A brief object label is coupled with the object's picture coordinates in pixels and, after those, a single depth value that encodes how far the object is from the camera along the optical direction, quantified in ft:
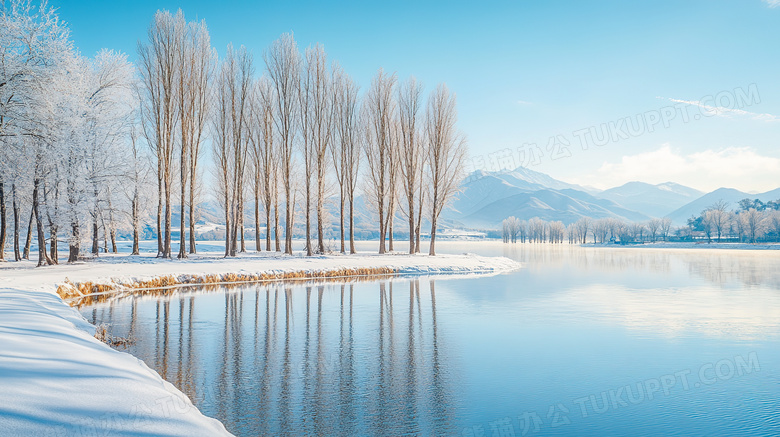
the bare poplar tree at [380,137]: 131.44
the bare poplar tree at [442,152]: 136.98
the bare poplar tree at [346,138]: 127.54
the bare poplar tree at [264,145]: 124.36
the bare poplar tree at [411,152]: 135.03
